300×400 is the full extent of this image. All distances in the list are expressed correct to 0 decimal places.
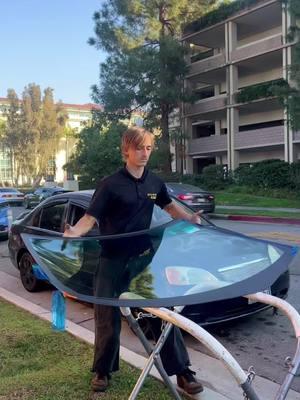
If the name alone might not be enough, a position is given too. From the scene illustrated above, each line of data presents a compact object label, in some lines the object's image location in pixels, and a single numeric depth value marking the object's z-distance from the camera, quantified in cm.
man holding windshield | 332
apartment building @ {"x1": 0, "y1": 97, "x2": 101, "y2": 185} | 8281
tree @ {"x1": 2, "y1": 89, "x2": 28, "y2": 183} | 7425
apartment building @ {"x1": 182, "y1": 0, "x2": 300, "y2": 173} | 3431
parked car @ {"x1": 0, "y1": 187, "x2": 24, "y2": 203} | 3575
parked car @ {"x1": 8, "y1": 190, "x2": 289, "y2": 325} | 456
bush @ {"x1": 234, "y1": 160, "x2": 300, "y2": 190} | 2972
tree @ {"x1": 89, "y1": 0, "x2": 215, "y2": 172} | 3616
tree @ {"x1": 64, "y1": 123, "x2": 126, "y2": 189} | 3400
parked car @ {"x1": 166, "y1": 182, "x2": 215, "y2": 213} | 1891
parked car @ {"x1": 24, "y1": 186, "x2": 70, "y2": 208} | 3283
